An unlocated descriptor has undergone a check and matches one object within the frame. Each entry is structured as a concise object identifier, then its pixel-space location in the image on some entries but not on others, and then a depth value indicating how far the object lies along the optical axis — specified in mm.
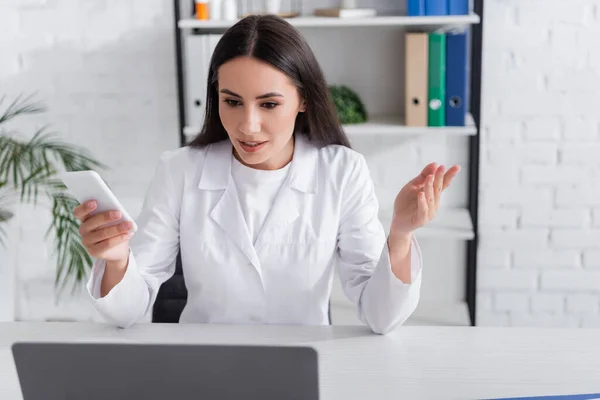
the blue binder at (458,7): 2352
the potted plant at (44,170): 2464
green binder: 2355
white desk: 1213
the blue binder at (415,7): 2348
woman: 1469
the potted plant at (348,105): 2535
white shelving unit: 2369
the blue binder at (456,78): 2344
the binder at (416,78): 2369
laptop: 958
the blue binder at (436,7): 2350
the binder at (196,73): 2416
